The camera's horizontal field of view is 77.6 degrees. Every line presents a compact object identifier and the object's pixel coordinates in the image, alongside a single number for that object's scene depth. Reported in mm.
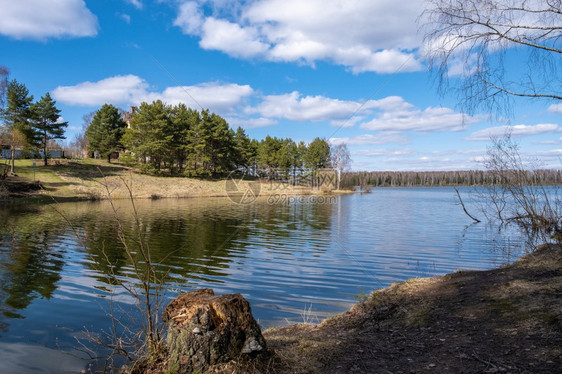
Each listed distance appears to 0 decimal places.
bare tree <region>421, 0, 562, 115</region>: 5023
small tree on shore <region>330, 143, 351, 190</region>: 80438
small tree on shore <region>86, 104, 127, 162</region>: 57469
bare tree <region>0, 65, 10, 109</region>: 32812
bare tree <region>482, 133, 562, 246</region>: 13305
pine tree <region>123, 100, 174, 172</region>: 53438
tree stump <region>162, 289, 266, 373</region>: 3811
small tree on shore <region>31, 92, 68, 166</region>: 46250
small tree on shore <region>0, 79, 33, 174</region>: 42531
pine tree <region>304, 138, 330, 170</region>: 77000
